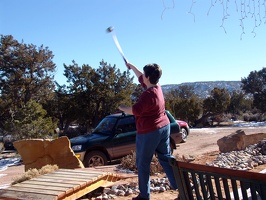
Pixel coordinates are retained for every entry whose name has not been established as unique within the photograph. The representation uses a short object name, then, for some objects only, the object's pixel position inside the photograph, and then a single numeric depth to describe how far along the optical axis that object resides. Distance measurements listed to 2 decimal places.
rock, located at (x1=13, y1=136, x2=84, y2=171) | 7.77
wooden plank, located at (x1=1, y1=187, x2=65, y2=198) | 4.43
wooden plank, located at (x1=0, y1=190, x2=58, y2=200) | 4.35
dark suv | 9.10
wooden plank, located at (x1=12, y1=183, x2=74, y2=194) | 4.63
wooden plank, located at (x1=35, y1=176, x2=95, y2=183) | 5.23
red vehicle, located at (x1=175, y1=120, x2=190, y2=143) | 12.85
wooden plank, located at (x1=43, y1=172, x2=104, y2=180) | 5.38
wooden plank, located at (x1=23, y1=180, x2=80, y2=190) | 4.85
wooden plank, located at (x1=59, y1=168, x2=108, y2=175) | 5.76
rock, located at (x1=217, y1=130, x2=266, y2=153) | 9.68
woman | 4.15
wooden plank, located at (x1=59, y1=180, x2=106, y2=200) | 4.74
